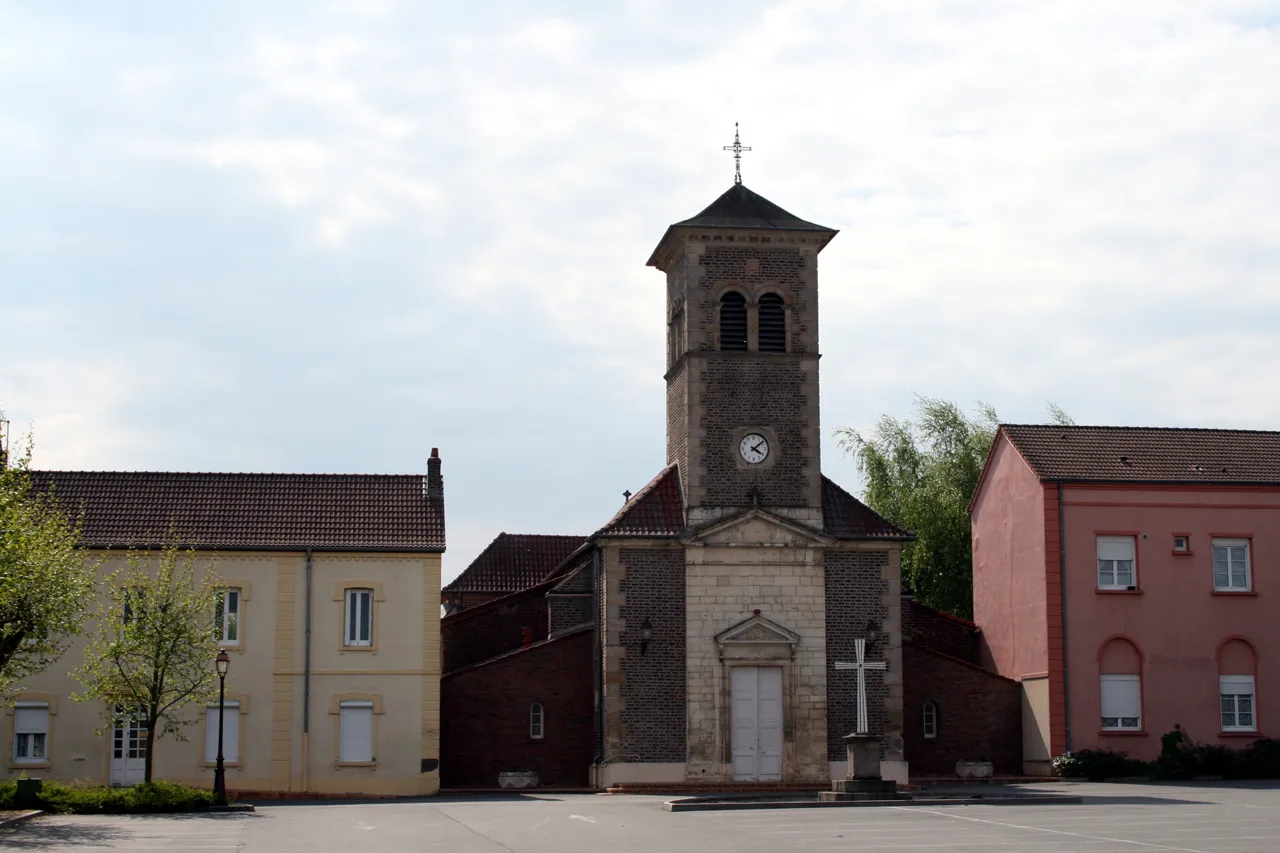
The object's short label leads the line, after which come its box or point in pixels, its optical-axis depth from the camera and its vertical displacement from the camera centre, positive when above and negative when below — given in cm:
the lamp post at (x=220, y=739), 2988 -131
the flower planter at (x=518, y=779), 3656 -248
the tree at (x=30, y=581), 2756 +153
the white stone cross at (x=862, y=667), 3334 +4
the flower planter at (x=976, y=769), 3847 -239
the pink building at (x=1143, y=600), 3850 +166
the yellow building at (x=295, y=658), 3509 +25
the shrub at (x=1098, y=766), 3722 -224
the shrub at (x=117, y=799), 2814 -230
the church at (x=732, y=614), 3547 +124
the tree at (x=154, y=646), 3231 +46
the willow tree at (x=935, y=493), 5131 +579
